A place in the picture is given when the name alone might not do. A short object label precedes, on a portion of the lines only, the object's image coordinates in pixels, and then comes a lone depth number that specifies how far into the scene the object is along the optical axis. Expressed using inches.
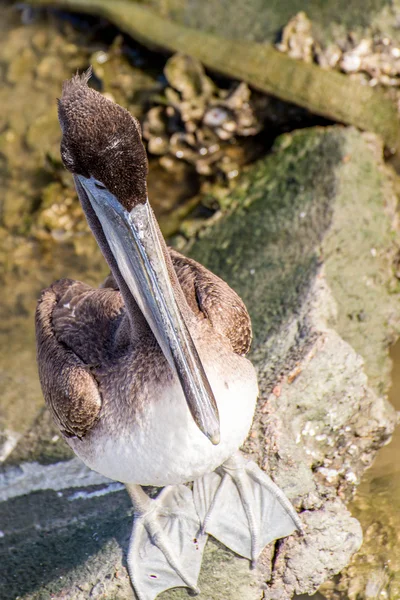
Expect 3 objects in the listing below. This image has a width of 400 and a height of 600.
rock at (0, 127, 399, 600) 239.8
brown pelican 195.5
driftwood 402.0
